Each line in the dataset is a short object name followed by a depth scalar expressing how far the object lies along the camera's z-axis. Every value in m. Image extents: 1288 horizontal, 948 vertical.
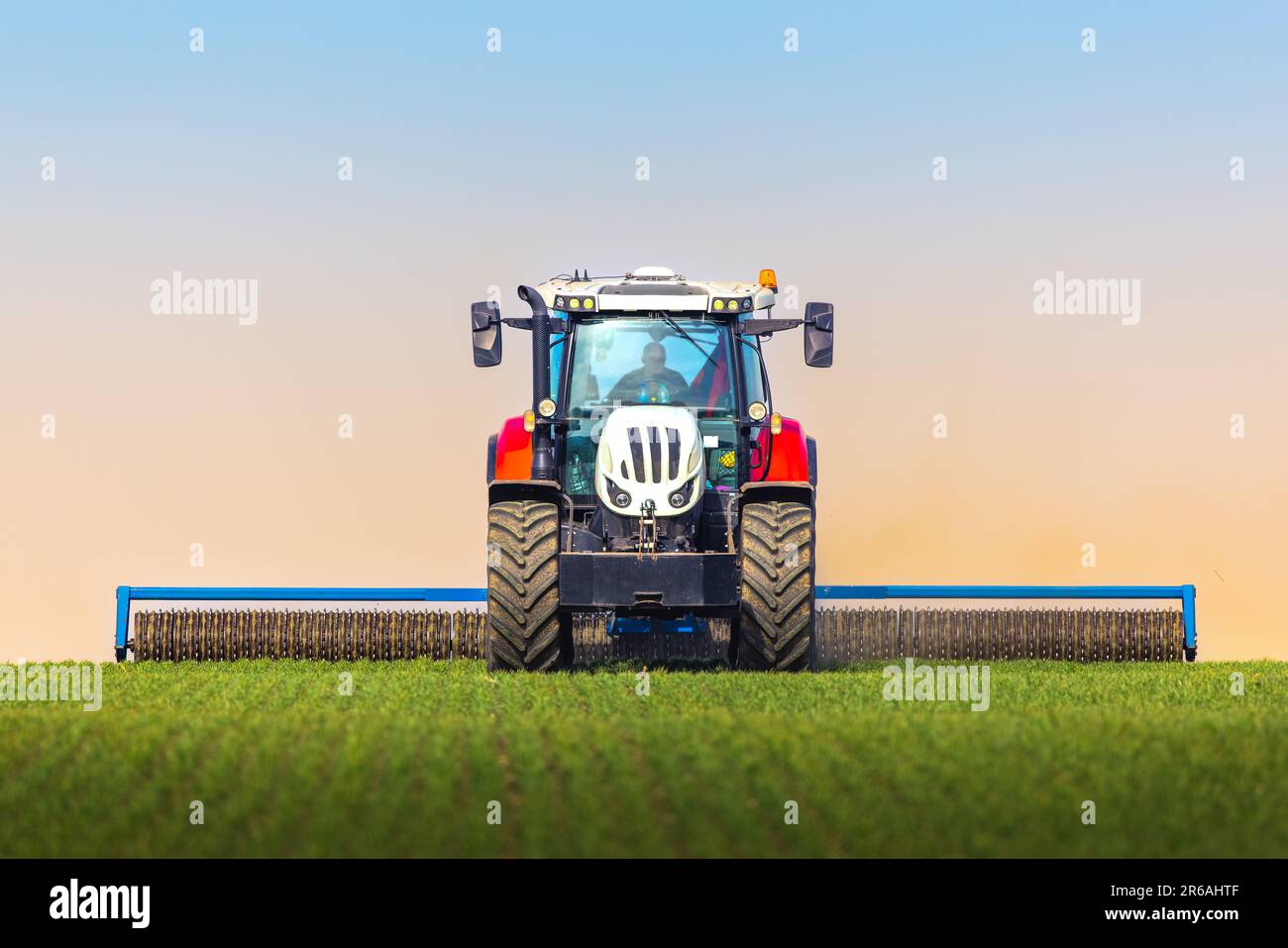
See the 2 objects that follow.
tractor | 12.55
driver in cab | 13.84
